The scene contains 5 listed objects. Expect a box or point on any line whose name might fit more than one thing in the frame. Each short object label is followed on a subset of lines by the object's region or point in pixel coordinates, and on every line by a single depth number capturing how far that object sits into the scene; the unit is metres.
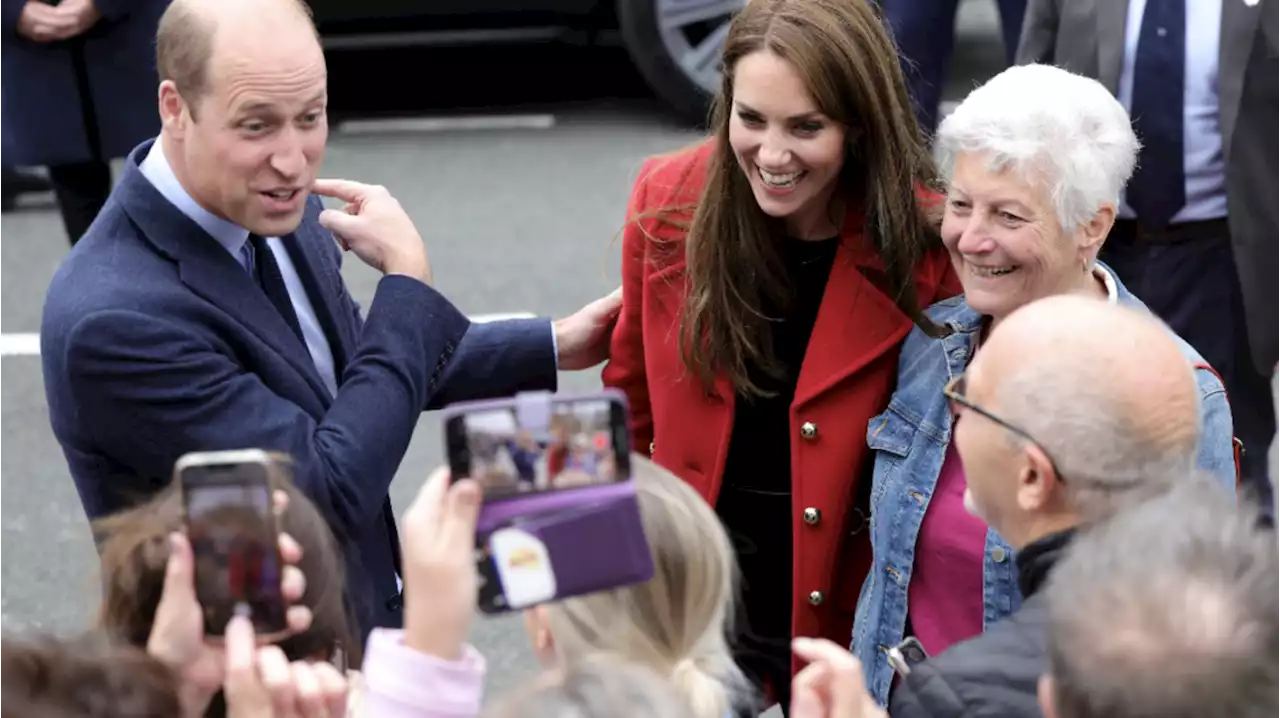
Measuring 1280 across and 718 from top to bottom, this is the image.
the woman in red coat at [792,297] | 5.55
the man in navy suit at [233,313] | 4.89
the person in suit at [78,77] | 10.52
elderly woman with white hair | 5.31
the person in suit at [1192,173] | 7.70
